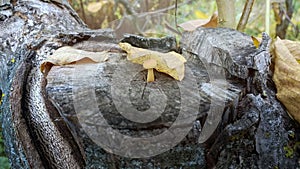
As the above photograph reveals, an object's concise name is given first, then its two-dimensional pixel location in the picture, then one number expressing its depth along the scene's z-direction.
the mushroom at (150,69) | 0.44
